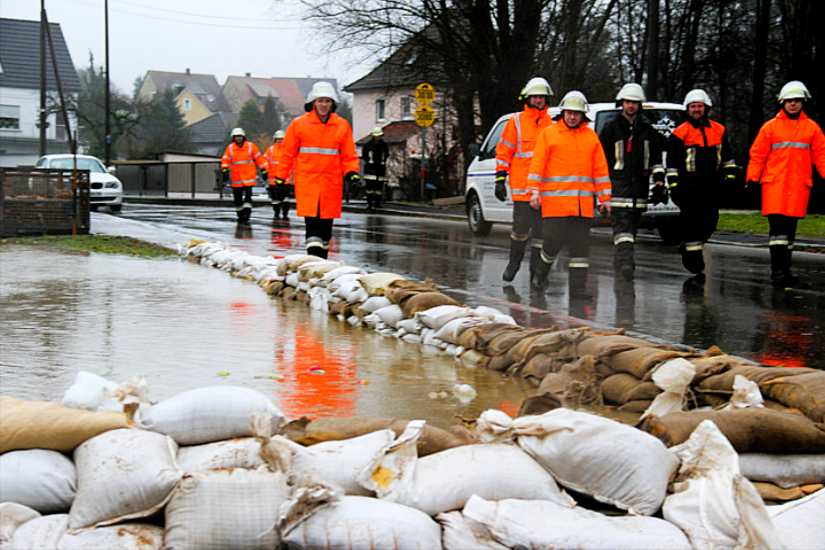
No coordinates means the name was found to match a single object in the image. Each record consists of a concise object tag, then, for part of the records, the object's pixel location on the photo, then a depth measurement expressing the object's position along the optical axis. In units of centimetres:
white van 1406
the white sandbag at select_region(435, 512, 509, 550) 277
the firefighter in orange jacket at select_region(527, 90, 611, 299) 815
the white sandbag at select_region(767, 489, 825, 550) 282
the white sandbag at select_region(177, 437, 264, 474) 298
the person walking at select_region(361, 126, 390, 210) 2408
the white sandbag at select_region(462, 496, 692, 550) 276
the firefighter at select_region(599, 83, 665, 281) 937
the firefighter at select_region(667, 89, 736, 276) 943
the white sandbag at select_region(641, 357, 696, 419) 393
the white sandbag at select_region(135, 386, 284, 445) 320
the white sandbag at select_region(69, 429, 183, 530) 276
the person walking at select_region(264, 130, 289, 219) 1962
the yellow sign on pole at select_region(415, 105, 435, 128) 2456
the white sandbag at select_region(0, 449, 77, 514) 280
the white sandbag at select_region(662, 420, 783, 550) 273
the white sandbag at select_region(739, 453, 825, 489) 330
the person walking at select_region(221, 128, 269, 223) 1920
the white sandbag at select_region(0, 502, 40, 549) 264
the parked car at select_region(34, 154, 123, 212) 2450
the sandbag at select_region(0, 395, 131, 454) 296
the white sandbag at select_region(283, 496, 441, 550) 269
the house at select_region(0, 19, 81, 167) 5667
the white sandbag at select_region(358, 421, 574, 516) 294
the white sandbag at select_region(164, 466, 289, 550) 269
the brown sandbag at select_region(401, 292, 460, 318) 630
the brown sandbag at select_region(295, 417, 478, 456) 320
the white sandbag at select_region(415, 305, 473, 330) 602
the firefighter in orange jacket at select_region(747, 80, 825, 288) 911
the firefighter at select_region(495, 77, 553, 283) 920
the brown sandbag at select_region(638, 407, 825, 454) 332
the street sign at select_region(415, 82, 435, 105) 2416
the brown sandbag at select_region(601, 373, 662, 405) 427
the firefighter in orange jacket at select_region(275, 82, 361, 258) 905
